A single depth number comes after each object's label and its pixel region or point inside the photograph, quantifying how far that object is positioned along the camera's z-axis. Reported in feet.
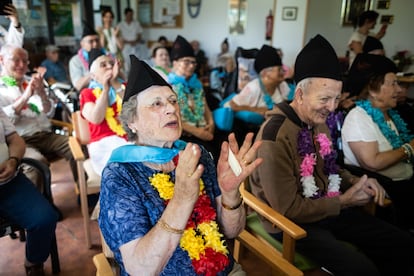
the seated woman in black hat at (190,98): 9.76
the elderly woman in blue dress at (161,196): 3.41
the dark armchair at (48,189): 6.69
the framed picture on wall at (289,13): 15.86
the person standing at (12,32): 8.78
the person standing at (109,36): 15.99
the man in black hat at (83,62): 11.80
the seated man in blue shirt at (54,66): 14.93
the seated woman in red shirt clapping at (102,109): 7.71
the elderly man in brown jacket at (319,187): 5.24
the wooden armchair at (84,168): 7.26
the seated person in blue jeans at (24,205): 5.91
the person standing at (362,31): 11.64
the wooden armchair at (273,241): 4.52
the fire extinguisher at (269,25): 20.65
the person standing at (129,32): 22.70
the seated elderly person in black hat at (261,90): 10.96
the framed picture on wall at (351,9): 11.72
